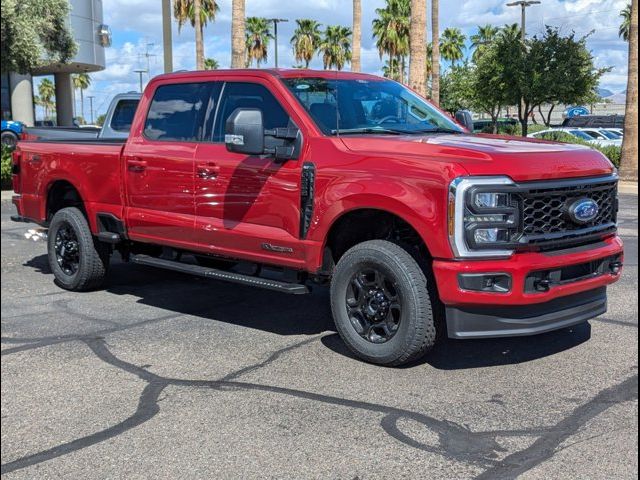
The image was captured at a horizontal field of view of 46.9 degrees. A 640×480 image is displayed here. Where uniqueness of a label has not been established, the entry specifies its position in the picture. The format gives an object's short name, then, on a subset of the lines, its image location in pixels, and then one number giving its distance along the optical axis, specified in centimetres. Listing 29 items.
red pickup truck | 452
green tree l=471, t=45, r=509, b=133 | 2973
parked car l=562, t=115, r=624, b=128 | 3806
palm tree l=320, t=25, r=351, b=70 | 6662
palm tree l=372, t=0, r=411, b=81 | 5321
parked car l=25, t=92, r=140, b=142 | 945
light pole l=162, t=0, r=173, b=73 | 1294
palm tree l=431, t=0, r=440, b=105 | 2914
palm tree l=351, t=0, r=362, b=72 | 2401
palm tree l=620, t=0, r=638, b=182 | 2019
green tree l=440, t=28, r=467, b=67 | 6662
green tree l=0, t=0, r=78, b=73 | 1750
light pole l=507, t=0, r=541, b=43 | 4199
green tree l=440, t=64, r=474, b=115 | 3366
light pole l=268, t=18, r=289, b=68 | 5538
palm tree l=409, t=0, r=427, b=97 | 1841
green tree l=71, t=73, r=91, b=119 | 9744
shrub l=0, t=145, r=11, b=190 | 1739
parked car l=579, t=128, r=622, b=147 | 3115
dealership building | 3031
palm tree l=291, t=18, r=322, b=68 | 6412
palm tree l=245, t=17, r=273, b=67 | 6281
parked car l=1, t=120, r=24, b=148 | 2301
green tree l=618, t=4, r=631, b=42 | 6058
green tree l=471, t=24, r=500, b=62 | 6038
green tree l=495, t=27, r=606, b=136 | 2841
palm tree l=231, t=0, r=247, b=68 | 1778
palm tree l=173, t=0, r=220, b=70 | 3008
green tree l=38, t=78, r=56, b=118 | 11919
